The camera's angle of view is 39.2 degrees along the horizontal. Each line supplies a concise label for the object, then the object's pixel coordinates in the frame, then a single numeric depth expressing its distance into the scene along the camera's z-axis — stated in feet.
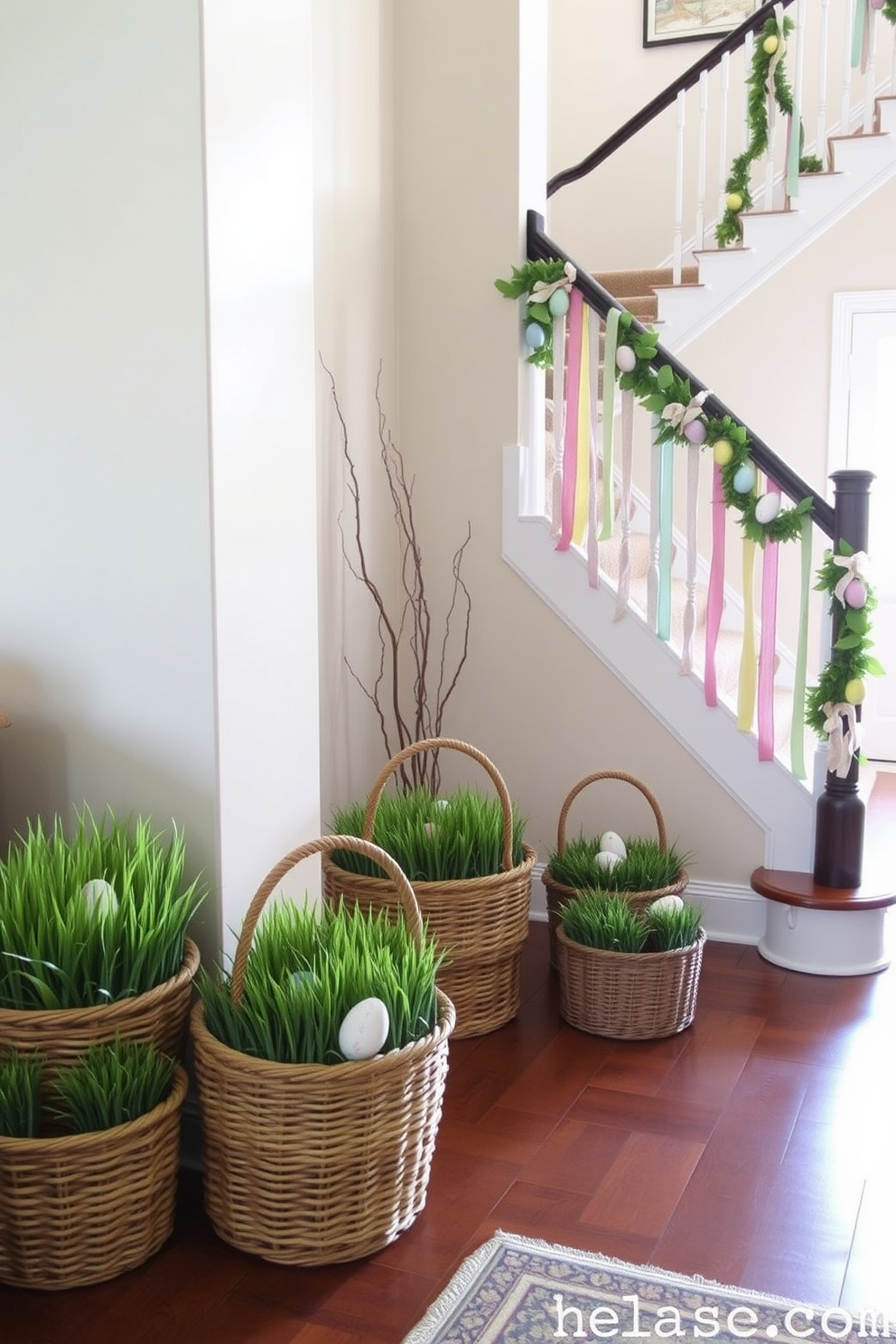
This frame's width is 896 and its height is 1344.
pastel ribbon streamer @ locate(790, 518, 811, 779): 10.13
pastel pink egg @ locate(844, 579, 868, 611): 9.66
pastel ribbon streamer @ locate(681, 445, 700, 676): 10.66
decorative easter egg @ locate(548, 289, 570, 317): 10.91
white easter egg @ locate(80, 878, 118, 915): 5.84
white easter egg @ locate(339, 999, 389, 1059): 5.76
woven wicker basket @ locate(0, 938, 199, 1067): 5.69
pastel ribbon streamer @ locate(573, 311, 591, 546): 11.09
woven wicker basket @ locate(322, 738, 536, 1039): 8.43
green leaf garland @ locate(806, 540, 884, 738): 9.78
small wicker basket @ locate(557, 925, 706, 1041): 8.57
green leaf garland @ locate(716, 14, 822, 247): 14.43
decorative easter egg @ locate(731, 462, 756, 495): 10.28
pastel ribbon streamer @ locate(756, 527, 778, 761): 10.30
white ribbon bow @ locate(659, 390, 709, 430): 10.44
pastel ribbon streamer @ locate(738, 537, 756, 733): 10.49
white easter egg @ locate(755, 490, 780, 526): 10.22
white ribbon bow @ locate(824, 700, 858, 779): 9.91
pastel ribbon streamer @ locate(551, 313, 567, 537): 11.16
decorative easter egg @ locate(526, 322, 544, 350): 11.09
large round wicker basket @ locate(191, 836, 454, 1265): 5.74
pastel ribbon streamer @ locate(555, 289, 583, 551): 11.04
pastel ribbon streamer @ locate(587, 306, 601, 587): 10.98
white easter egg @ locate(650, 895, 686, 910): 8.79
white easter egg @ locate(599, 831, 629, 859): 9.93
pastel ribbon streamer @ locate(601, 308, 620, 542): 10.74
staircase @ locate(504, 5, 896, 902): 10.57
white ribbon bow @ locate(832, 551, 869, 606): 9.70
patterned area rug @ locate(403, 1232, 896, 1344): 5.46
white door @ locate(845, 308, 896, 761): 17.57
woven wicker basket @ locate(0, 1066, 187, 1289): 5.48
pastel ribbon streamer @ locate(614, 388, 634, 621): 10.73
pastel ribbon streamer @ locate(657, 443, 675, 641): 10.84
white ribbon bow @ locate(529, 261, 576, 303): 10.85
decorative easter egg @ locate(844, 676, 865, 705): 9.84
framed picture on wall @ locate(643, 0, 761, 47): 18.40
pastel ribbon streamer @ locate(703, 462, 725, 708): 10.37
